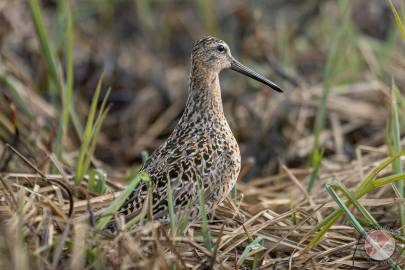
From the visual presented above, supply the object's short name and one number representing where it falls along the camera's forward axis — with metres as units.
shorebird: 8.31
